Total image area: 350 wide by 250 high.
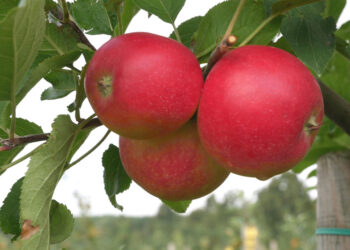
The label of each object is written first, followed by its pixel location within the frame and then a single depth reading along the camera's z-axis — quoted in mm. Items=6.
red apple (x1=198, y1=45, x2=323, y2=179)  505
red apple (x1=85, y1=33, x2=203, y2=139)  516
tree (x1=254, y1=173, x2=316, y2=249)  12616
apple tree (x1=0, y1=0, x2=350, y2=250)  557
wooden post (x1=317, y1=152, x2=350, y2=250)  948
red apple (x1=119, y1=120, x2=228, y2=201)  589
